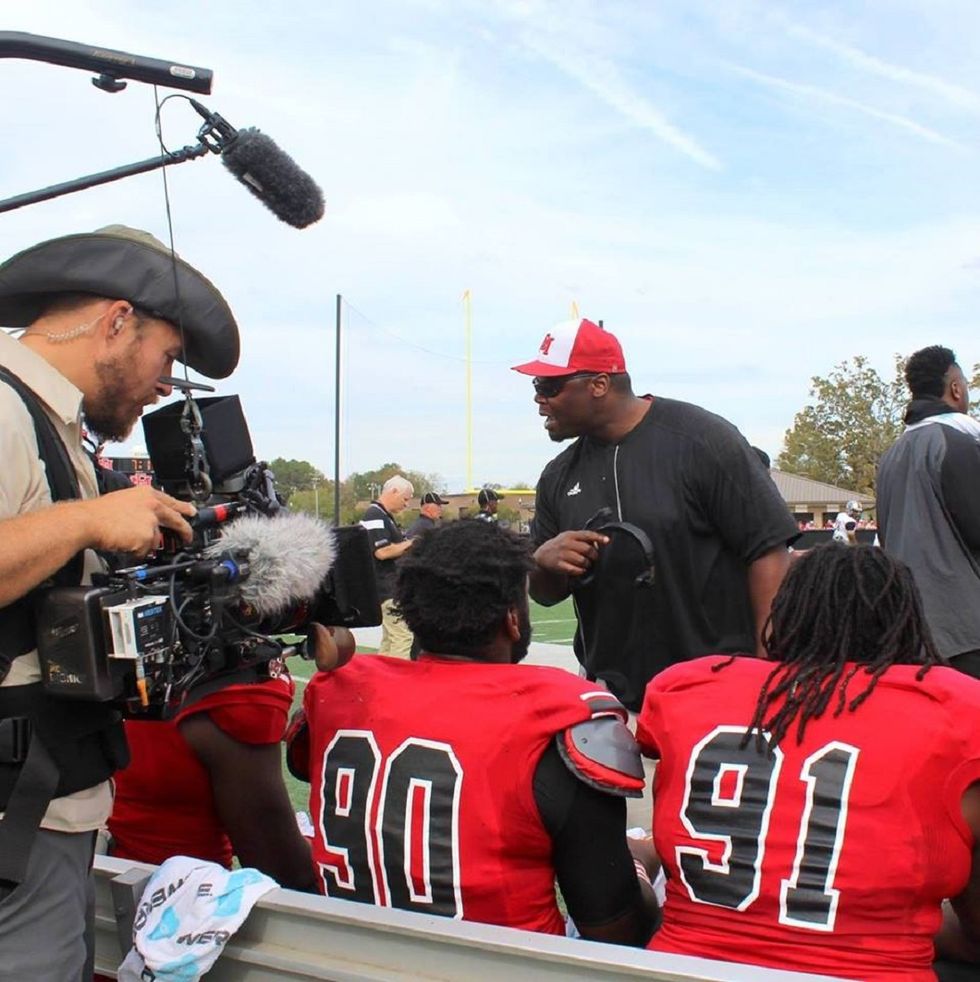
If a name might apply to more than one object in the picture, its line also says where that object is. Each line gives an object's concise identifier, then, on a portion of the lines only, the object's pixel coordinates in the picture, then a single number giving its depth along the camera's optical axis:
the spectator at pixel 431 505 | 11.93
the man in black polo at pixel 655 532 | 3.22
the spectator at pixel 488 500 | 10.64
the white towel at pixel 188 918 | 1.92
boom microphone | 2.42
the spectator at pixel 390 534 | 8.94
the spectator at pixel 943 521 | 3.94
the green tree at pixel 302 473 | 55.62
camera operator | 1.75
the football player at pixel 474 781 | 2.05
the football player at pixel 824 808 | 1.83
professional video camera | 1.75
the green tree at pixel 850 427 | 52.16
